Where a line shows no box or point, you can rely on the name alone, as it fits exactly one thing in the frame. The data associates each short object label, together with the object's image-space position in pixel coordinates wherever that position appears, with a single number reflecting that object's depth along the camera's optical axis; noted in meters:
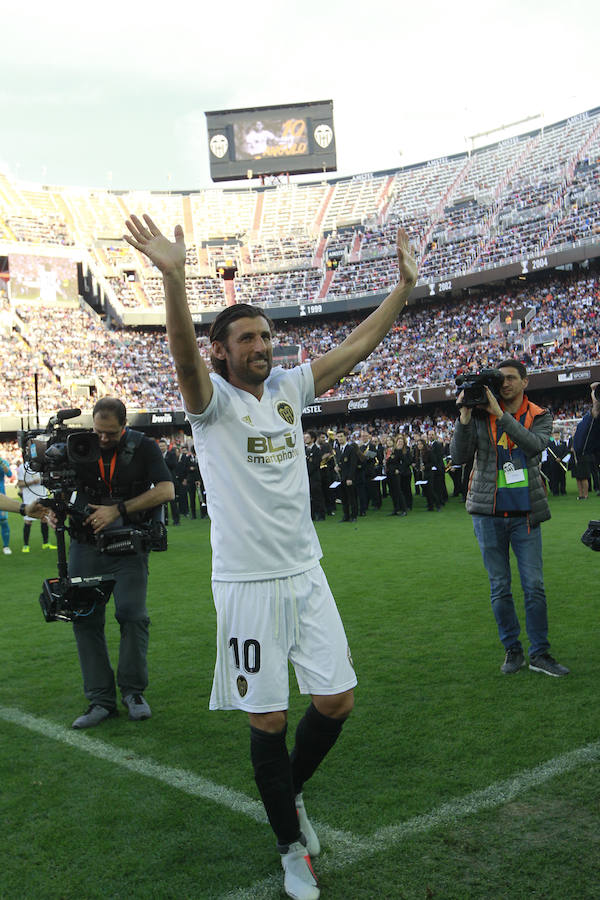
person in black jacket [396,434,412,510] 17.55
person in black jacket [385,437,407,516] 17.36
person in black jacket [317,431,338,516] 17.89
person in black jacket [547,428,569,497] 18.72
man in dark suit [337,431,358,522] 16.67
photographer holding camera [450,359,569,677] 5.22
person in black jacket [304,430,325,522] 17.06
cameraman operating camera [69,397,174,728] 4.98
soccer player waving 2.89
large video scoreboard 58.56
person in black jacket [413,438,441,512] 17.64
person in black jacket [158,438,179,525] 19.42
